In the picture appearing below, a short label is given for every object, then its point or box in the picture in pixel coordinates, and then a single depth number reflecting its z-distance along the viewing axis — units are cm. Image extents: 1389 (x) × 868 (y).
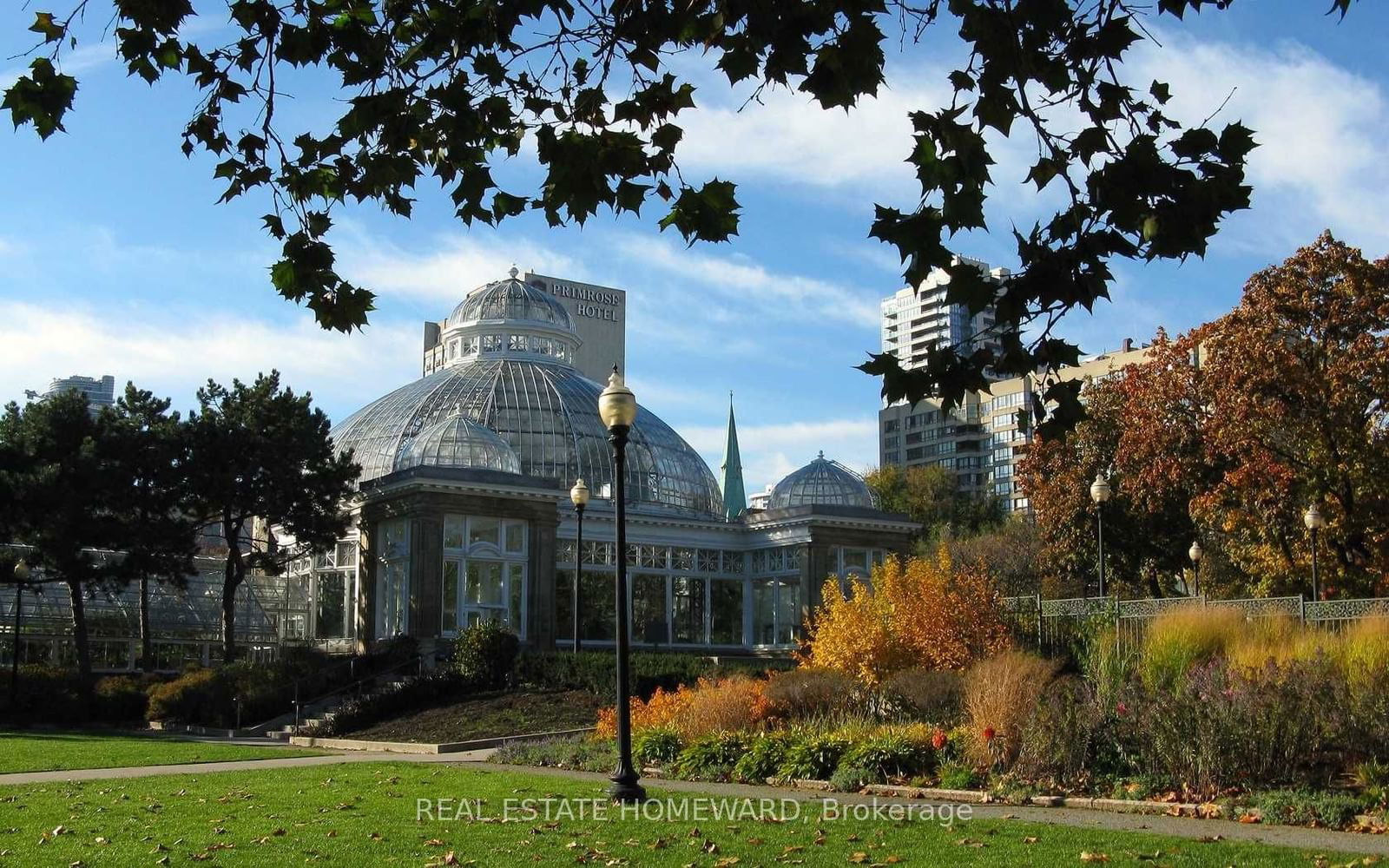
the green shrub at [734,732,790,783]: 1593
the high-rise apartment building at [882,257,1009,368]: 15938
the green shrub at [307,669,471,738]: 2823
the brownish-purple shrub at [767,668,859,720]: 1912
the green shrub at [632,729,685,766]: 1770
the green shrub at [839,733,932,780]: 1523
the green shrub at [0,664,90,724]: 3359
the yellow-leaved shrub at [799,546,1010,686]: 2195
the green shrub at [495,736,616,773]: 1767
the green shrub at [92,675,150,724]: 3366
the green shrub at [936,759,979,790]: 1430
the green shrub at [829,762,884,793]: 1475
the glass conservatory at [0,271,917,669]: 3909
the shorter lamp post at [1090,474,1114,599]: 2711
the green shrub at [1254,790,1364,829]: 1131
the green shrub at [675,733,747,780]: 1641
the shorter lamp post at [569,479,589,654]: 2977
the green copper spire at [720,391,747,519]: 7706
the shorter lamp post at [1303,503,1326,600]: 2783
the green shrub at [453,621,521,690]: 3125
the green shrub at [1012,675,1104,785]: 1416
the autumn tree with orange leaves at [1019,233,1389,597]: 3152
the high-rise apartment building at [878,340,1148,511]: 11831
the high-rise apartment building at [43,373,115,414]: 17559
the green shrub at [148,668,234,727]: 3155
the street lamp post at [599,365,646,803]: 1350
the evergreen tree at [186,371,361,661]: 3706
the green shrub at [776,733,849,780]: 1562
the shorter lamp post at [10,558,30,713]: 3309
